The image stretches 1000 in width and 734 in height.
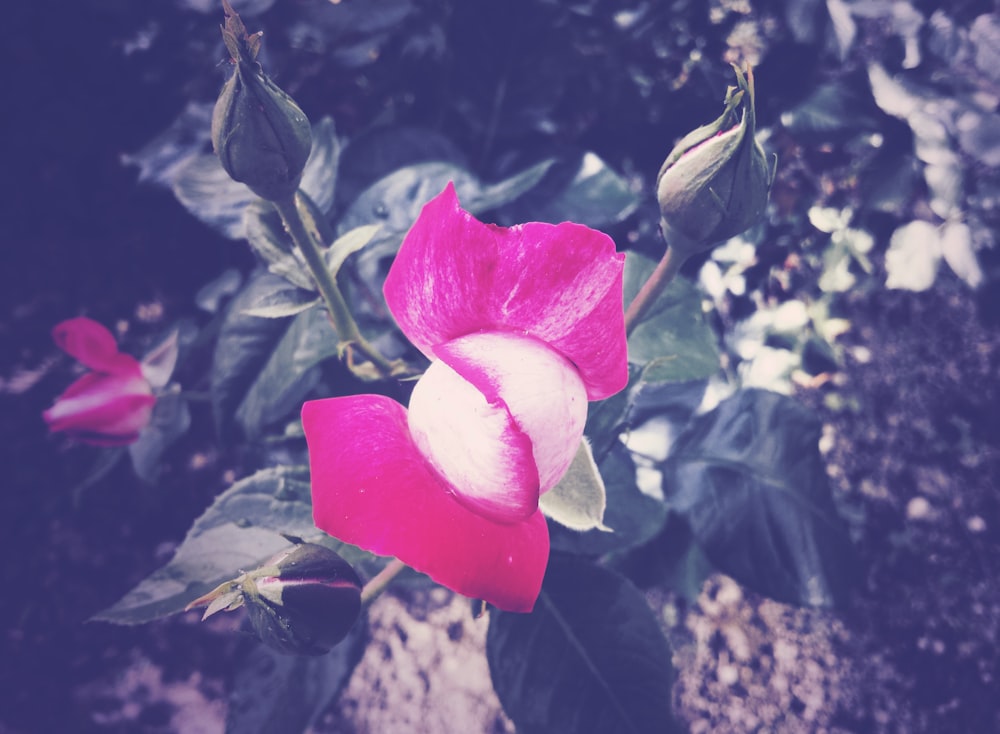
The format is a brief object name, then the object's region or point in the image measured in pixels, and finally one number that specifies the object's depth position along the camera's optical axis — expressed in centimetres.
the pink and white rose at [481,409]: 13
